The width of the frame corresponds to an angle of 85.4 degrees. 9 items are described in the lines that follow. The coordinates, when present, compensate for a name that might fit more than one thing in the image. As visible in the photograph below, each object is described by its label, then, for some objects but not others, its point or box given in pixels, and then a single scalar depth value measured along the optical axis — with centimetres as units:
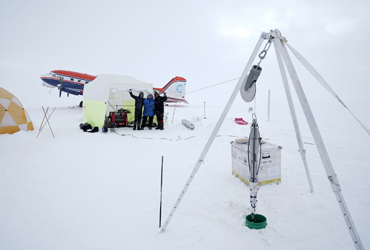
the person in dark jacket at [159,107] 1037
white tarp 976
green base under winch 290
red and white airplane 1975
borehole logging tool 278
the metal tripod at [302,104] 196
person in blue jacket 1018
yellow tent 763
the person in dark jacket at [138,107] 1002
